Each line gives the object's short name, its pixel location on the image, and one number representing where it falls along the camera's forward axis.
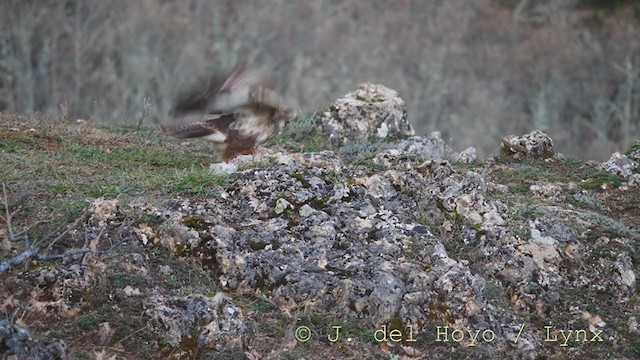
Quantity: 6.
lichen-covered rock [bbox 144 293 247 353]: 13.99
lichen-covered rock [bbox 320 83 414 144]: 25.53
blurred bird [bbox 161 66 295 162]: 19.84
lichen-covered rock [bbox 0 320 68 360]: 12.55
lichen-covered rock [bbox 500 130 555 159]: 23.78
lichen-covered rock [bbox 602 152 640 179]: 21.91
